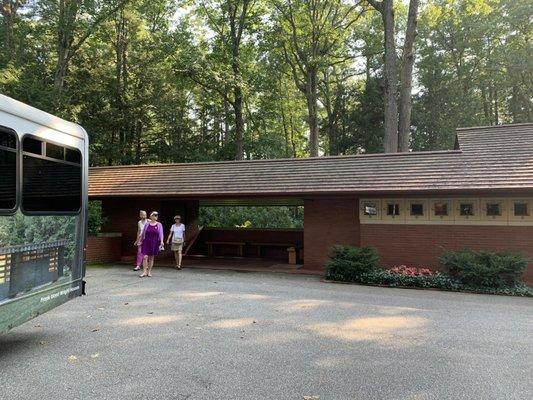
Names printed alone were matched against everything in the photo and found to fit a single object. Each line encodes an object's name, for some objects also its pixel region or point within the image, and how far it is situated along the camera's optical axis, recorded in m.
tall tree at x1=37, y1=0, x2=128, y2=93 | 23.39
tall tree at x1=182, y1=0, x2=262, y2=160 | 26.28
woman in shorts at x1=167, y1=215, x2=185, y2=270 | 13.06
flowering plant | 11.31
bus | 4.68
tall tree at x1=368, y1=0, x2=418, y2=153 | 19.11
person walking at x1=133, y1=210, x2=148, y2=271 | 11.98
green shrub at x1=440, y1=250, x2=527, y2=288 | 10.39
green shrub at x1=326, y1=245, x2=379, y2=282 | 11.48
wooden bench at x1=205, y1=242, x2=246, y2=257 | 18.48
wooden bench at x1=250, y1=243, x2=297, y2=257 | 17.68
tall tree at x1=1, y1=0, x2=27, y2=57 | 24.02
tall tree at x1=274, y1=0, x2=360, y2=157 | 28.25
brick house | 11.41
